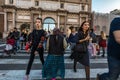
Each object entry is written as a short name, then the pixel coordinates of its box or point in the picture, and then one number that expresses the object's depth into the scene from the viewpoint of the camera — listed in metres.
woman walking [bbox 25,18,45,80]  2.72
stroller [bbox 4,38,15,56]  5.40
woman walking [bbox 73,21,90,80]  2.69
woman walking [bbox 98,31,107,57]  5.59
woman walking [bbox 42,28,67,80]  2.63
